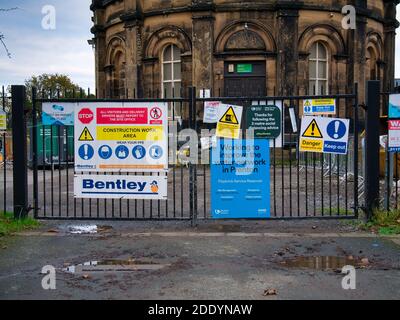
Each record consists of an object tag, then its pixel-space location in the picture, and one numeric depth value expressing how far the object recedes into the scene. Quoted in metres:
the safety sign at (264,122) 8.52
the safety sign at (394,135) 8.70
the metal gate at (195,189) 8.62
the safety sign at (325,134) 8.67
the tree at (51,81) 61.17
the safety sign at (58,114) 8.70
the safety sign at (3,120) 9.27
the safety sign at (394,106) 8.70
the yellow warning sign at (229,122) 8.64
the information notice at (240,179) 8.49
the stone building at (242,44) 22.11
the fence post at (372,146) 8.66
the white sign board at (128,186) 8.62
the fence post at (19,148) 8.86
